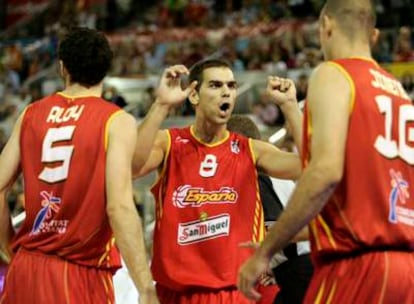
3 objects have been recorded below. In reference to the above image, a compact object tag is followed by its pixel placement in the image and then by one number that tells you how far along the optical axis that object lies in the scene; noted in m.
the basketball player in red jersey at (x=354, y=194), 7.76
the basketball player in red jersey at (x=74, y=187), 9.41
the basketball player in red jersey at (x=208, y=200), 11.15
